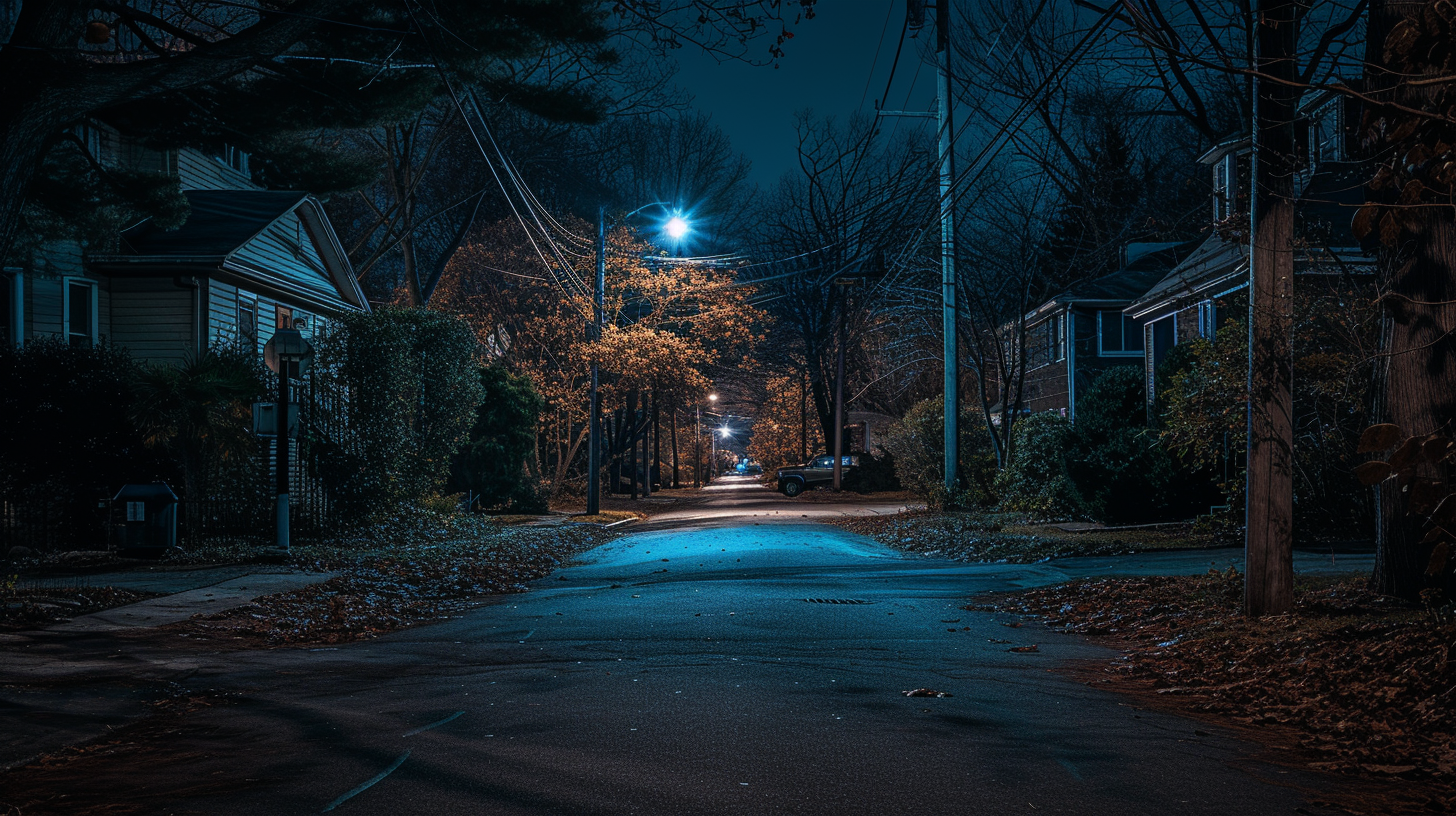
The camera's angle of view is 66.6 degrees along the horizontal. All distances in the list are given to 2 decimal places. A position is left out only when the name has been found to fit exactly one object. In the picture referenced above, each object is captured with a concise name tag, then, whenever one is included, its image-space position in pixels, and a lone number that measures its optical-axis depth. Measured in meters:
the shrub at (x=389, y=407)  20.42
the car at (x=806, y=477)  48.25
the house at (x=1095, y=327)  33.16
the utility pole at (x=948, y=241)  24.52
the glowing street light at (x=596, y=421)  31.36
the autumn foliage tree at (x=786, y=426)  66.88
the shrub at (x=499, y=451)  31.61
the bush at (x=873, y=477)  47.47
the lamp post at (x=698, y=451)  75.62
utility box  15.40
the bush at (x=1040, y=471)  22.06
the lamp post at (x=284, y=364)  16.81
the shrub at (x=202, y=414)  16.31
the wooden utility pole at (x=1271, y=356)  8.74
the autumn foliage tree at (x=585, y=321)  35.41
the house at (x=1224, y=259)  18.72
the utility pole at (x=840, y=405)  46.22
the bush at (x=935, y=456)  27.63
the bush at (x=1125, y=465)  19.05
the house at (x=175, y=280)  21.17
